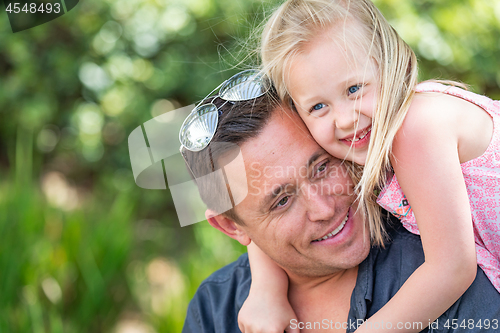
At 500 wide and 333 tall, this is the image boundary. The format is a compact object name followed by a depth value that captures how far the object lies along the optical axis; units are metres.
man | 1.34
